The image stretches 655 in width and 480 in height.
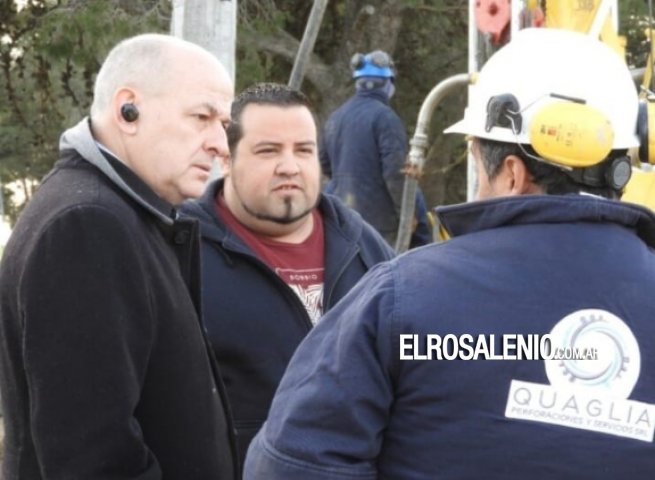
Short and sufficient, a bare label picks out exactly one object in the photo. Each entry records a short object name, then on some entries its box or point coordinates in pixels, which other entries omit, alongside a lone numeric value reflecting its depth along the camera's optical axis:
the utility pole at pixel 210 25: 9.90
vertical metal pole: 12.79
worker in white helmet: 3.76
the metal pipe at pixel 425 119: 11.17
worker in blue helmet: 14.76
